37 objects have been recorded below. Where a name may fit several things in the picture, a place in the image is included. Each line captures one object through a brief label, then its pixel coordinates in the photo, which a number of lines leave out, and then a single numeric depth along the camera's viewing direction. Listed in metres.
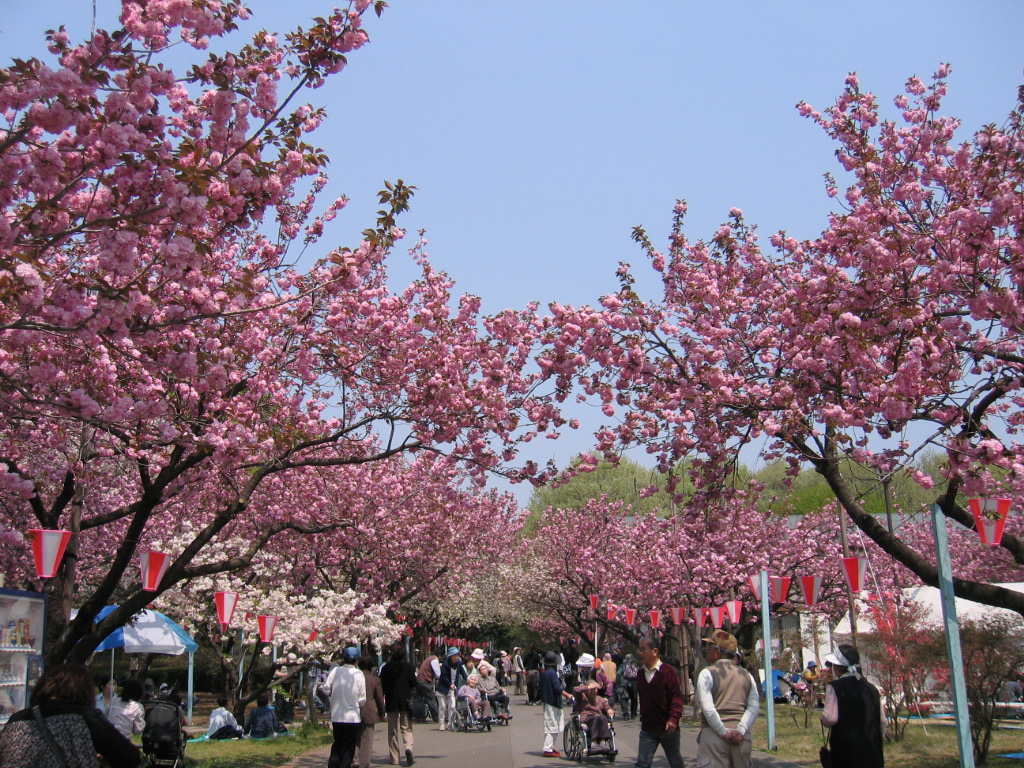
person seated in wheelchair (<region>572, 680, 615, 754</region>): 13.74
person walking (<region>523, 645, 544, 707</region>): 29.17
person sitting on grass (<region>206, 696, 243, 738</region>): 18.25
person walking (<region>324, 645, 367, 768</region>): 11.20
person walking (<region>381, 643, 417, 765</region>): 13.67
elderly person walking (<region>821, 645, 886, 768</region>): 6.91
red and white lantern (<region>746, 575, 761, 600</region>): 16.55
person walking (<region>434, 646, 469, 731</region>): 21.27
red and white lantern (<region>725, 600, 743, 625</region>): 21.55
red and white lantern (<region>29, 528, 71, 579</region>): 9.37
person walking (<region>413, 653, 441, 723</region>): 21.95
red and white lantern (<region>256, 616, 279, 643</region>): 17.19
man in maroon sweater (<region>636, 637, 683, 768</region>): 9.21
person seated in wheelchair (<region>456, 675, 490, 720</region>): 20.30
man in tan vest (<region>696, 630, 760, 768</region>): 7.66
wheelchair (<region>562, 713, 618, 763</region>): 13.82
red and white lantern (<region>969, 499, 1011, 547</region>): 9.66
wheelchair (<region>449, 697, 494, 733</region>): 20.23
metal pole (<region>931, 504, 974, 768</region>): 7.72
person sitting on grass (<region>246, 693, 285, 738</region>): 18.73
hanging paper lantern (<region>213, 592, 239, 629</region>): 15.55
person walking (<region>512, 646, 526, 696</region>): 38.94
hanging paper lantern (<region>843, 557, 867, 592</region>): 13.79
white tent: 19.30
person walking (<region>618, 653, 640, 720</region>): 26.27
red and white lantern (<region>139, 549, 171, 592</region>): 10.49
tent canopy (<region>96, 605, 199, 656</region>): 15.83
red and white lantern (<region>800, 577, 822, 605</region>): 16.21
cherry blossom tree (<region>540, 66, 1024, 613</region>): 8.42
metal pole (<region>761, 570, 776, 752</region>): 14.92
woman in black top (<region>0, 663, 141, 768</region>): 4.38
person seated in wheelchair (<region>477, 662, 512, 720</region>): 20.86
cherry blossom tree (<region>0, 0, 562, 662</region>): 5.77
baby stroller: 10.31
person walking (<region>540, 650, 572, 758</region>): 15.11
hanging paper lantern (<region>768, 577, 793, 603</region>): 16.52
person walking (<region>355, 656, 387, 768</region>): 12.11
